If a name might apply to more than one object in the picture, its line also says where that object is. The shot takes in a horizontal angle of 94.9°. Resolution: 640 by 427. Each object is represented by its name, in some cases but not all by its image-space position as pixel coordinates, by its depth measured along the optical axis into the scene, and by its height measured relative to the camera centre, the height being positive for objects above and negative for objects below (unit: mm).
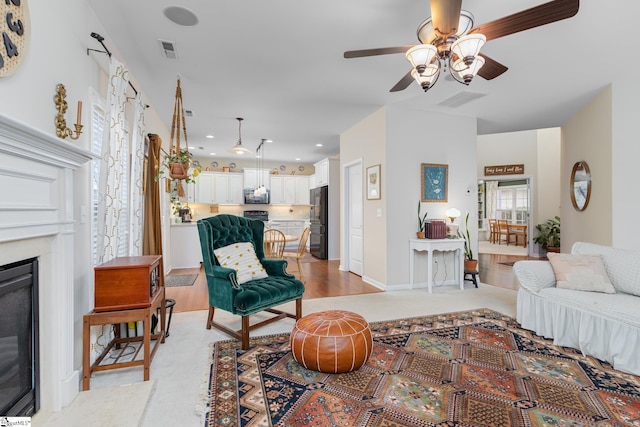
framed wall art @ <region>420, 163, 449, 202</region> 4648 +472
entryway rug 4741 -1148
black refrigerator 7129 -280
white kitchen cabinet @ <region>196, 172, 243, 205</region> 8078 +680
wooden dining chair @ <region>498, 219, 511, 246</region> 9983 -660
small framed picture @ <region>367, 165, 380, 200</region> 4677 +482
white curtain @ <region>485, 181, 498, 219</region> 11016 +538
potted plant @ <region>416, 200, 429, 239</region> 4484 -181
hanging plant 3210 +518
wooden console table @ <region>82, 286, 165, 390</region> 1923 -807
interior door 5395 -156
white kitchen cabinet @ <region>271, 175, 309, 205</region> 8805 +670
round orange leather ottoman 2033 -937
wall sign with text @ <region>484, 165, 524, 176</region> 8625 +1240
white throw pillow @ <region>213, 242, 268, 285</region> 2891 -494
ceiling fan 1627 +1095
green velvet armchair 2531 -692
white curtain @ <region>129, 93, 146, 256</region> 2783 +296
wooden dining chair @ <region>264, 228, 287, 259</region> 4914 -585
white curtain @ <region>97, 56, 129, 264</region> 2238 +330
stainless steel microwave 8391 +402
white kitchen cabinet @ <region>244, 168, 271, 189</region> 8453 +1004
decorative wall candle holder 1776 +629
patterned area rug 1650 -1159
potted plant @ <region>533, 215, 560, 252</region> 7770 -634
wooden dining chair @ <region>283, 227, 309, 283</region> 5024 -657
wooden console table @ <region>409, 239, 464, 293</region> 4281 -557
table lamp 4520 -121
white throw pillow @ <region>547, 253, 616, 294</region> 2562 -563
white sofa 2135 -816
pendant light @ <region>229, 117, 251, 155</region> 5265 +1119
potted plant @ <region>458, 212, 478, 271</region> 4645 -671
